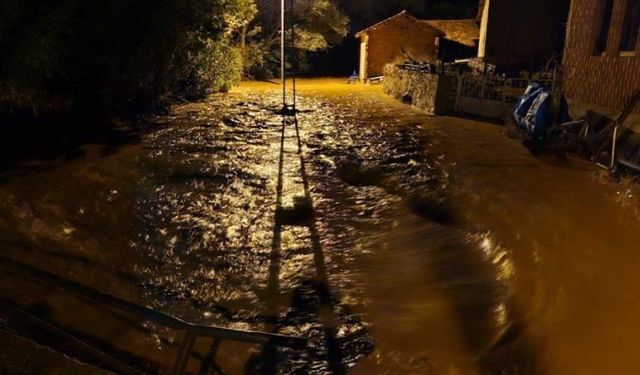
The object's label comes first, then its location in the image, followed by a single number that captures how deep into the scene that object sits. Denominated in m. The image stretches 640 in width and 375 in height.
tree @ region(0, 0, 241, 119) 8.62
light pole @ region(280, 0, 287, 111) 15.27
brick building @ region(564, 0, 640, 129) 10.01
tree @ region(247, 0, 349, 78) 31.22
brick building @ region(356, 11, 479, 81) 30.23
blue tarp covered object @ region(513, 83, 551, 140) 11.86
